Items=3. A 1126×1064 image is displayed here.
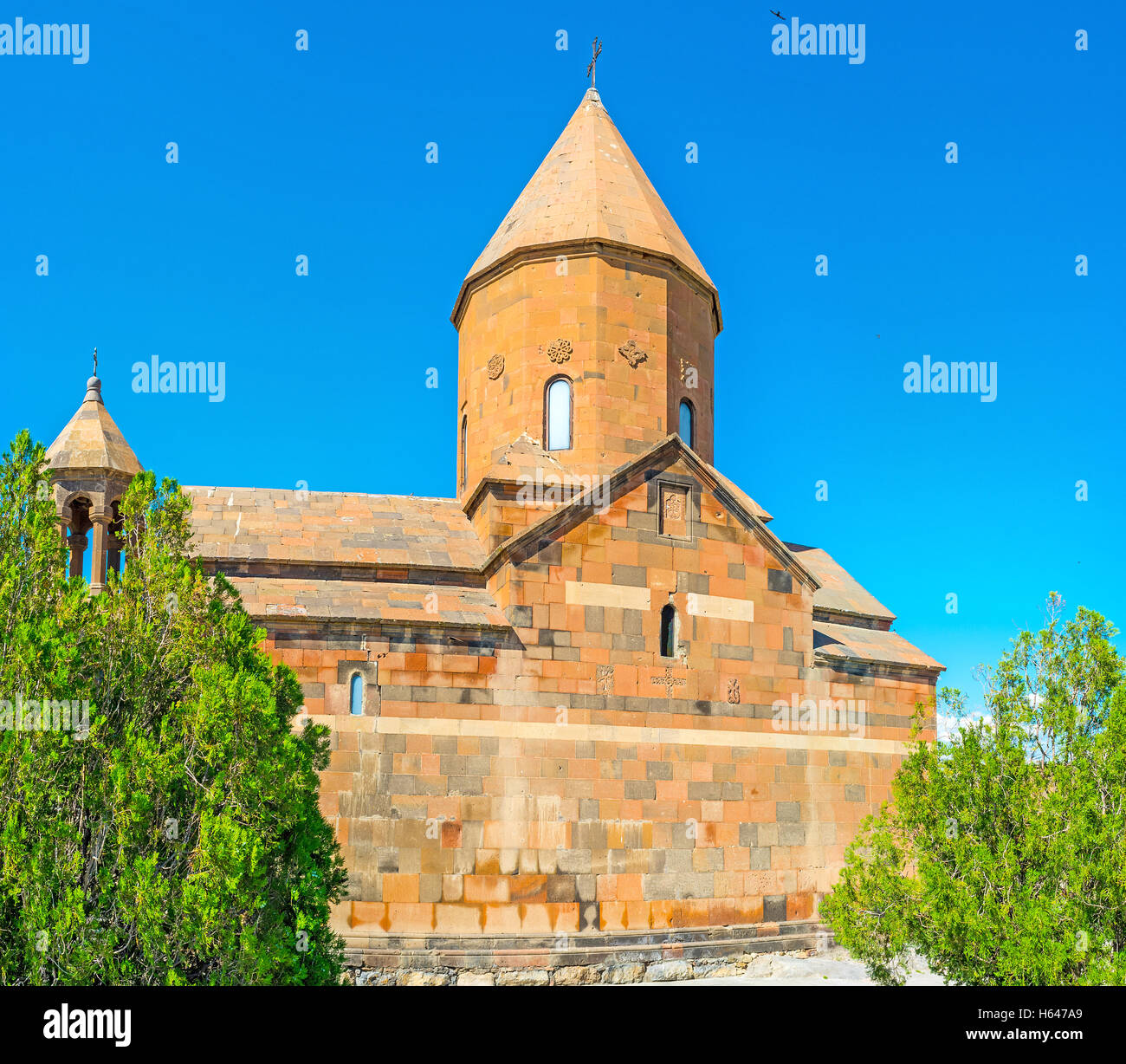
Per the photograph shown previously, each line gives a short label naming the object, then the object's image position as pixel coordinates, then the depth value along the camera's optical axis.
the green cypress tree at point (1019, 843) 9.14
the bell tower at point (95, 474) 13.43
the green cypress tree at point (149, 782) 7.70
